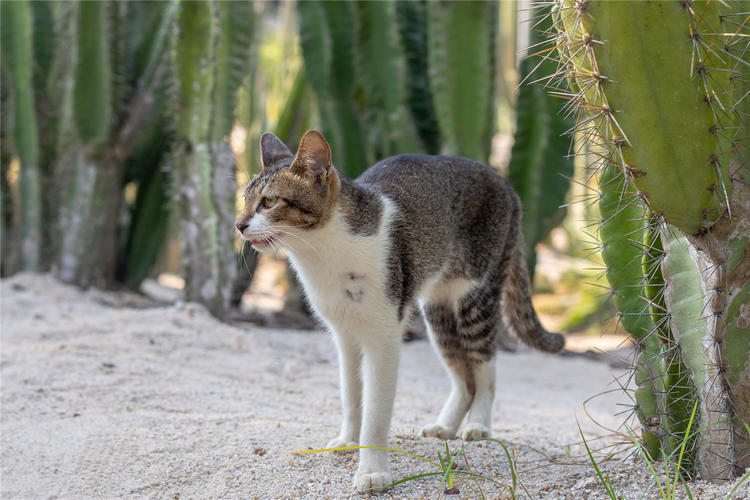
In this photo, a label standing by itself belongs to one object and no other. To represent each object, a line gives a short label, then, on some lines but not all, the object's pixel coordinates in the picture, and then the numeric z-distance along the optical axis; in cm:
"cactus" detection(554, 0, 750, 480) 188
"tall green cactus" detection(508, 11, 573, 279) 493
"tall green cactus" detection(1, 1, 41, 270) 560
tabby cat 256
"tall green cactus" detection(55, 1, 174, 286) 539
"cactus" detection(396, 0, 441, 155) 550
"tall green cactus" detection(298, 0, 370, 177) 529
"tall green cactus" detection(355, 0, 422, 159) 500
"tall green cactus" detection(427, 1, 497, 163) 473
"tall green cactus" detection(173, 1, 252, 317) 448
